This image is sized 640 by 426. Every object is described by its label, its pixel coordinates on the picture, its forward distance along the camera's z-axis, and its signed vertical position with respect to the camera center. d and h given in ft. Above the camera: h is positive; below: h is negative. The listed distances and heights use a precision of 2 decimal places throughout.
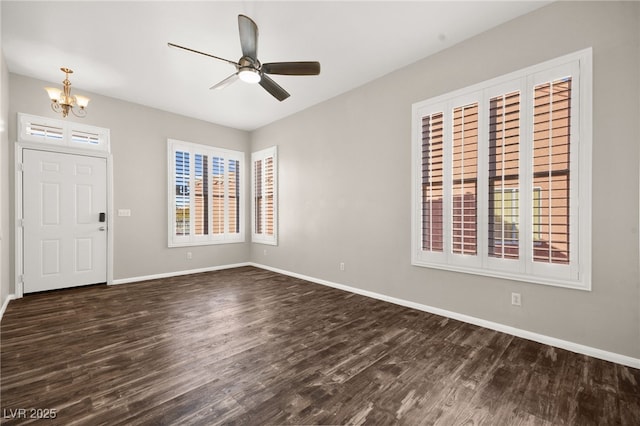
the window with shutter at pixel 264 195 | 19.88 +1.19
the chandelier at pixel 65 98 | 11.98 +5.02
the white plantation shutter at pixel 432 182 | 11.25 +1.21
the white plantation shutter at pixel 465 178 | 10.29 +1.24
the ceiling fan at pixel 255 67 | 8.11 +4.64
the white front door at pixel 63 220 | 13.82 -0.47
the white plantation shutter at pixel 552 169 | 8.43 +1.30
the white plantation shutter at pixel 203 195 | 18.43 +1.16
